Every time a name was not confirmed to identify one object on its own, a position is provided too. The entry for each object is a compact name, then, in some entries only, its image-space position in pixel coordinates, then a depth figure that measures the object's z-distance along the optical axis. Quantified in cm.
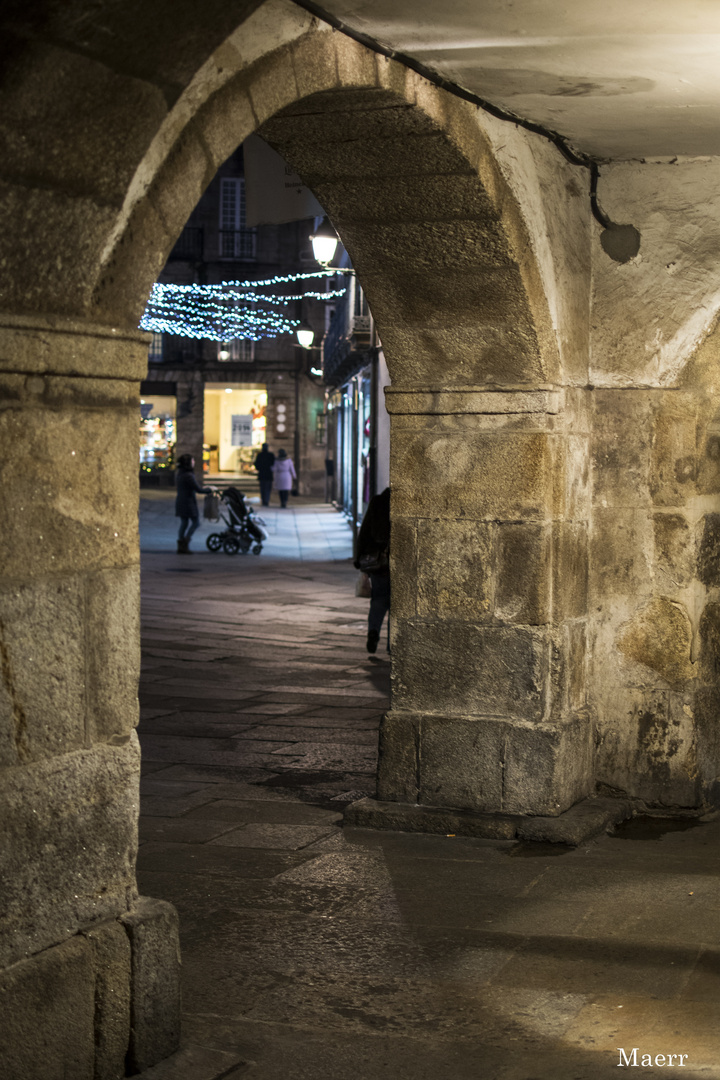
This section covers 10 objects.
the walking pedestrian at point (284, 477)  2788
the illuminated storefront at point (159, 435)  3591
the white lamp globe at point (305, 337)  2319
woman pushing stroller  1605
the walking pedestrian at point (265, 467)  2694
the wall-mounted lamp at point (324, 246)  1198
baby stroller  1670
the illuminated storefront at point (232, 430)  3662
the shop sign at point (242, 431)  3681
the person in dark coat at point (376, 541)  827
